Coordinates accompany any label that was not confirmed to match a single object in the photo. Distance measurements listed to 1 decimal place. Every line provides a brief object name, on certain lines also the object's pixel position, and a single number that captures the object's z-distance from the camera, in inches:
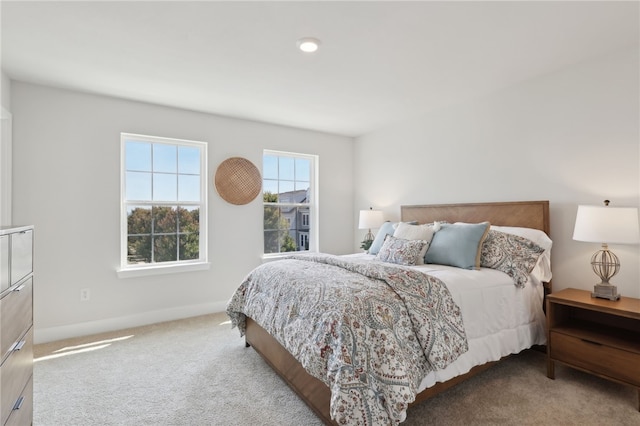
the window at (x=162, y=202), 137.6
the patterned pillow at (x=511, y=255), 96.7
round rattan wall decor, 153.4
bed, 68.2
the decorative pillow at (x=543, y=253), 102.2
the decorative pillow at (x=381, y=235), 134.9
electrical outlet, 124.7
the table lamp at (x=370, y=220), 168.9
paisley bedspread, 58.6
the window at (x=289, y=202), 173.3
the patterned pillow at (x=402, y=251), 107.8
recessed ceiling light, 87.4
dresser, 45.9
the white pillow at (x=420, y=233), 110.3
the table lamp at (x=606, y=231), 82.0
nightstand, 77.0
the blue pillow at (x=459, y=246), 100.1
